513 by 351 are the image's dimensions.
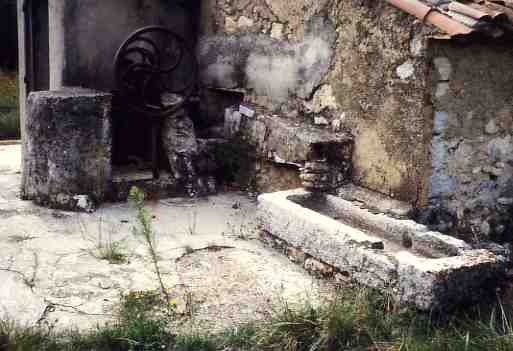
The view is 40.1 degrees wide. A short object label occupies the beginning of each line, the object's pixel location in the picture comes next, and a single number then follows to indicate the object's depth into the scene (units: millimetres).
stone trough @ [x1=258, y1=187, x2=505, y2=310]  3840
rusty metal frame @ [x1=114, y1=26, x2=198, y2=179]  6129
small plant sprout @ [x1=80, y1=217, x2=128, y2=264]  4766
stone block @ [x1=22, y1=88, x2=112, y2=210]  5684
